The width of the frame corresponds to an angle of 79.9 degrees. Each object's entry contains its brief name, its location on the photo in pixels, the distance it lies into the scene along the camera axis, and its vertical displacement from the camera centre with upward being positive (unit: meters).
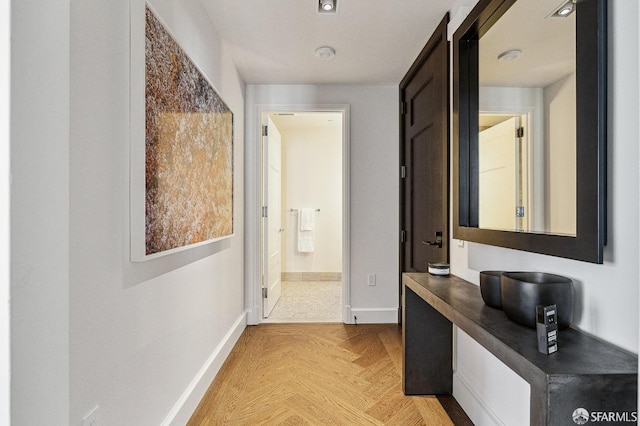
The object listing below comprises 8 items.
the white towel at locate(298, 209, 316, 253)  5.63 -0.25
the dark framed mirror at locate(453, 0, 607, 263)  1.09 +0.32
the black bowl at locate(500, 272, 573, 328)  1.14 -0.26
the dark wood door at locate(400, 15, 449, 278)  2.31 +0.40
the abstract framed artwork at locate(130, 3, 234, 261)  1.34 +0.27
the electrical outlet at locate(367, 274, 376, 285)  3.59 -0.62
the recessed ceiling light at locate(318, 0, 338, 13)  2.16 +1.19
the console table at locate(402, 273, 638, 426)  0.85 -0.36
